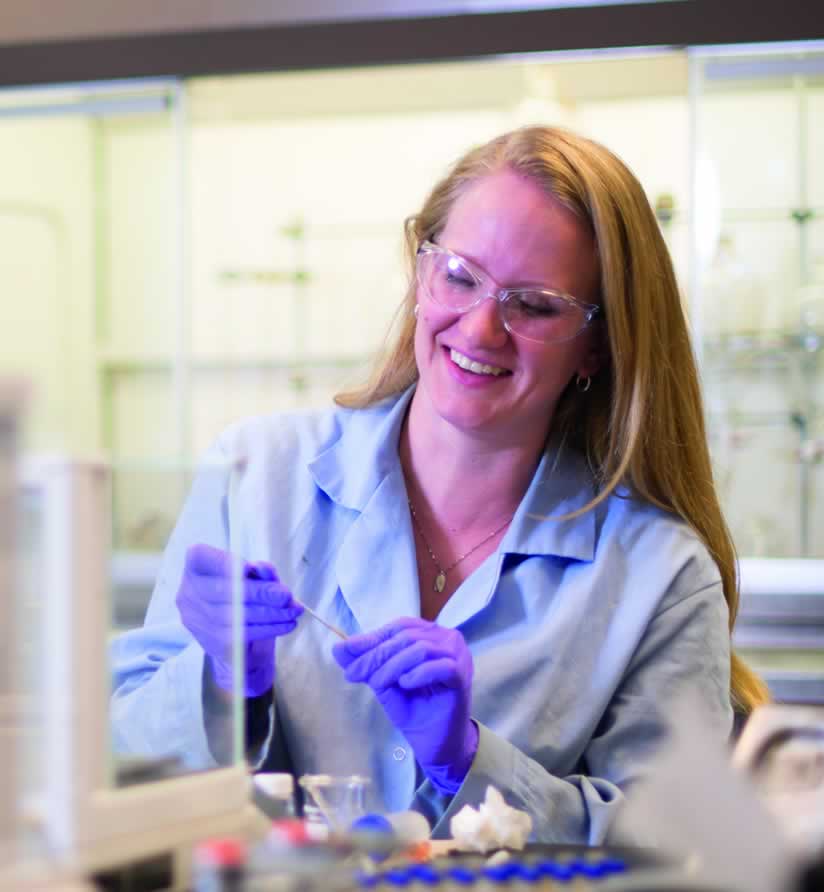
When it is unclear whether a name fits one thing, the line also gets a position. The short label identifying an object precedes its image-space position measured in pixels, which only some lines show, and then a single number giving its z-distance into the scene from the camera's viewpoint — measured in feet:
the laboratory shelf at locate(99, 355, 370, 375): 13.84
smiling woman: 4.49
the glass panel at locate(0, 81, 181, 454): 13.61
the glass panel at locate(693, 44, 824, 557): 11.47
